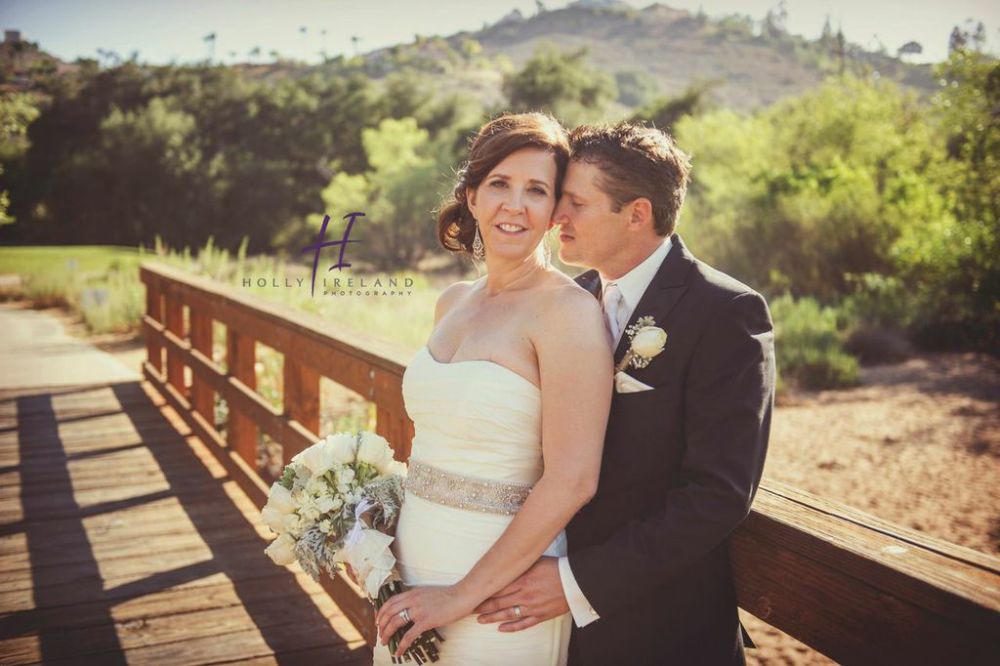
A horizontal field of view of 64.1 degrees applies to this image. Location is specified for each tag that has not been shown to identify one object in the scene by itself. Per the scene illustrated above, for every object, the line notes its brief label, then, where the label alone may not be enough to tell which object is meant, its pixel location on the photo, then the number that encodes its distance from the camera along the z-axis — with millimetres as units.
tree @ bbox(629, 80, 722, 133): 42688
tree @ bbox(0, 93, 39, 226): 23000
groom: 1393
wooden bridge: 1212
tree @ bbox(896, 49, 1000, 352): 12117
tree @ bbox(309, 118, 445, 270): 28984
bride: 1620
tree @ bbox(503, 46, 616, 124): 42688
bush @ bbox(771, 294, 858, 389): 10602
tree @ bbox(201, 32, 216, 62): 76856
